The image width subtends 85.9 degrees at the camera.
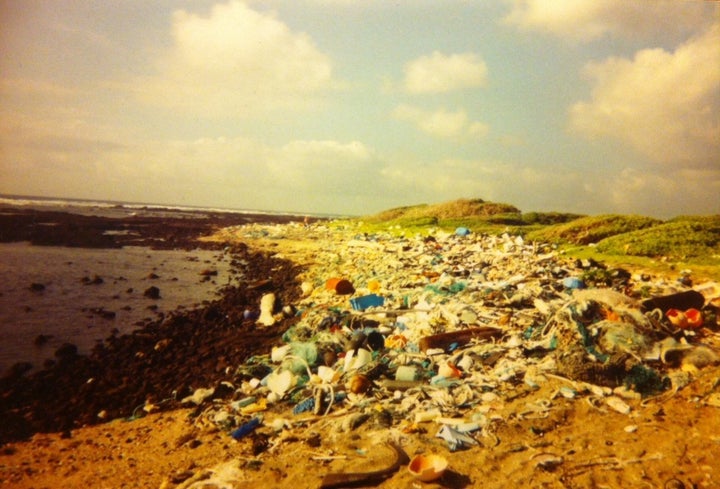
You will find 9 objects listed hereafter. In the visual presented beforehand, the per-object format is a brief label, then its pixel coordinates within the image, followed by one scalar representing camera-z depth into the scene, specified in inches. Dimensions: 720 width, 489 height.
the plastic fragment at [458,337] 246.1
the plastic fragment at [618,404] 173.8
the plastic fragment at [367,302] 343.0
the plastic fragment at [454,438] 157.6
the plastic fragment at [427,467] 136.6
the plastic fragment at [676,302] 267.0
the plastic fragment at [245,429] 187.9
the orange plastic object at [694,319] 251.6
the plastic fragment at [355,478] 139.1
